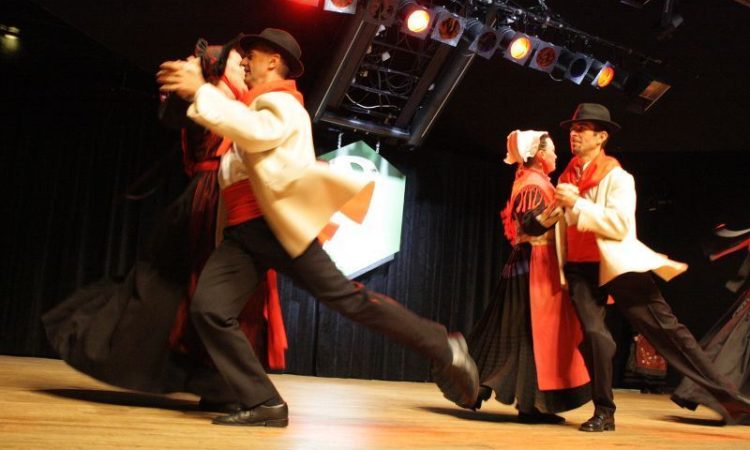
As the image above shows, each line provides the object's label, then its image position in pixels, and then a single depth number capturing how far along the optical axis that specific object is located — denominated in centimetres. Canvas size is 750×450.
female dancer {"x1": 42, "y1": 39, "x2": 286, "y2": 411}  297
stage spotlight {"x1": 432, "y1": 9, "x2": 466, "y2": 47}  612
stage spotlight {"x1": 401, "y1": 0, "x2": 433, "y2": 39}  596
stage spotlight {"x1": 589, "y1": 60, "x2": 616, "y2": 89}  671
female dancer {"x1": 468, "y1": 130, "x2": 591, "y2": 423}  374
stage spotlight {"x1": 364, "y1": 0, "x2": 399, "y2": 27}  584
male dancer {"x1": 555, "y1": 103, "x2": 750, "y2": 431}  349
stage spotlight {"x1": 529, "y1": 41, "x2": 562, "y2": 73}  646
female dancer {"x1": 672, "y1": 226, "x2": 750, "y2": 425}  455
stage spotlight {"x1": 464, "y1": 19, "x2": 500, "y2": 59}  627
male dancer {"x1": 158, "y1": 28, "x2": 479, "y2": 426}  255
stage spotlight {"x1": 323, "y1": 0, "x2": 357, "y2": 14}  570
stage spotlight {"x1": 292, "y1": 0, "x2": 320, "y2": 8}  564
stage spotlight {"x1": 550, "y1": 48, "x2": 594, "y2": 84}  661
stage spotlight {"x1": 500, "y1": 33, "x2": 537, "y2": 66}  632
